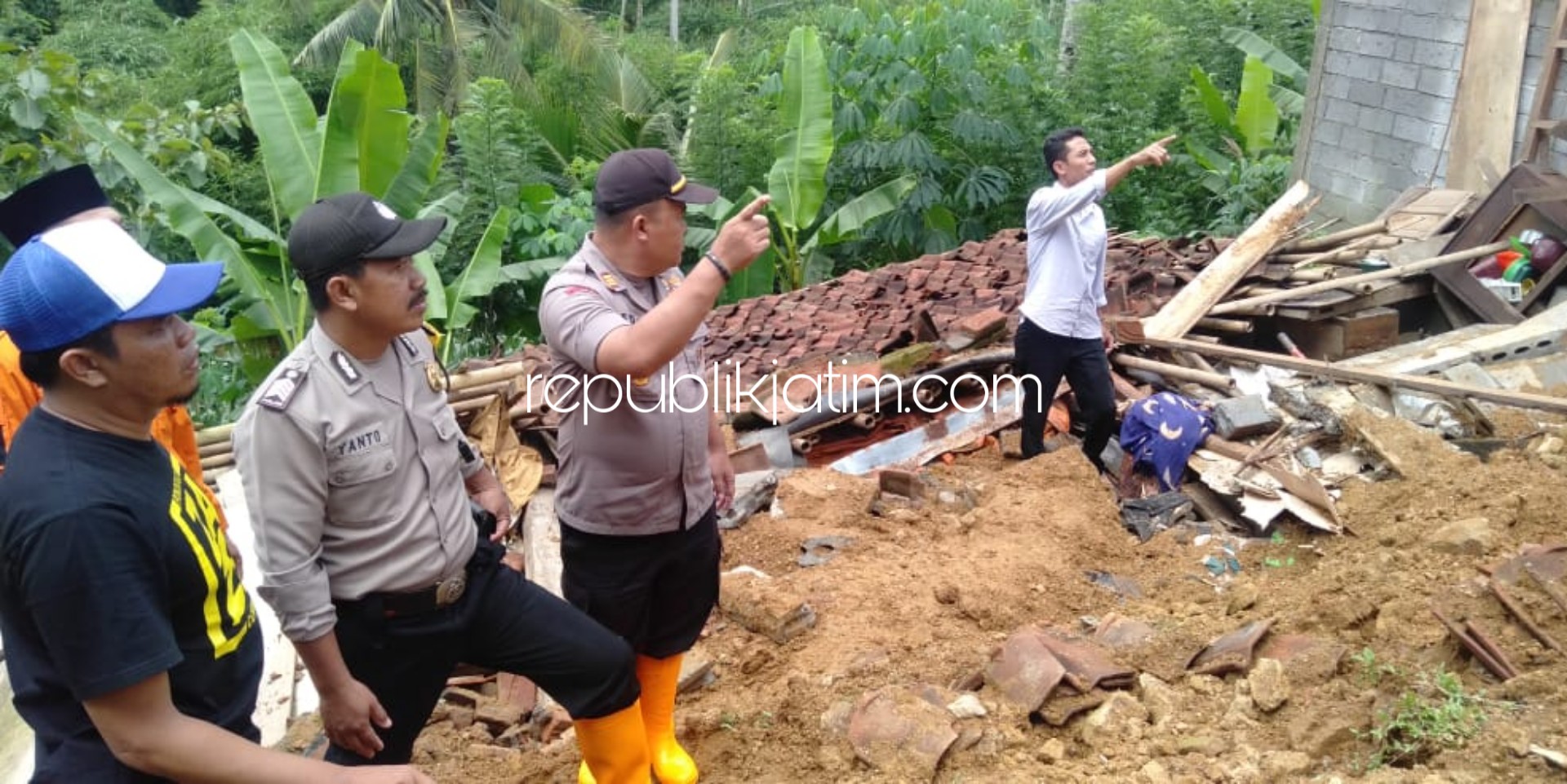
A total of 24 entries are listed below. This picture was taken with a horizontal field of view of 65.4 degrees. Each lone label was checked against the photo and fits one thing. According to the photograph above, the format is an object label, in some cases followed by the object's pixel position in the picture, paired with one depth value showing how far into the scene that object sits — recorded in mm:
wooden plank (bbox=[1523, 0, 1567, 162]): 8711
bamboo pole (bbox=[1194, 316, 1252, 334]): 7781
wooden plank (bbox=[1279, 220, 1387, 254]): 9031
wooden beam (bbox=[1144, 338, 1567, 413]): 6219
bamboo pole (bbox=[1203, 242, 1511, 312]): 7941
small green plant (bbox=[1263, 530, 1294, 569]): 5424
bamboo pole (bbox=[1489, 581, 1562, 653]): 3674
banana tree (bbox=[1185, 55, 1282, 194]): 13391
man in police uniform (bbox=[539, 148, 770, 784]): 3186
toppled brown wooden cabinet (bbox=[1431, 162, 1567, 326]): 7922
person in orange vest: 3273
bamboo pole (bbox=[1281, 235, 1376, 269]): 8750
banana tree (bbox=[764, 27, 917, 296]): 11539
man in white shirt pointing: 5852
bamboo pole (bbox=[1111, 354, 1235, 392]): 7078
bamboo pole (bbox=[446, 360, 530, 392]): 7029
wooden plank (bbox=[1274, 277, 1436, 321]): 7906
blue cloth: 6426
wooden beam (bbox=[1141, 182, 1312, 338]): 7832
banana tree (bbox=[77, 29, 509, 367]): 7988
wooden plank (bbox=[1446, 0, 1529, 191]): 9164
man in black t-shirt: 1986
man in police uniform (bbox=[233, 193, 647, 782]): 2678
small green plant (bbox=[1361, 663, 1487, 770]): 3273
